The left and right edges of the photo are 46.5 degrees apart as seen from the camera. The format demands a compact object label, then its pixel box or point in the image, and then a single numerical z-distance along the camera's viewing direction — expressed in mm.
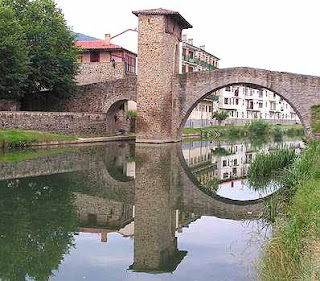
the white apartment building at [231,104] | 44408
